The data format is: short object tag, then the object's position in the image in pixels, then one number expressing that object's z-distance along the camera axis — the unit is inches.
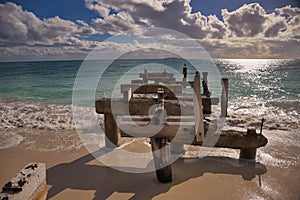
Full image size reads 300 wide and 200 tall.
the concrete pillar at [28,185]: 90.7
